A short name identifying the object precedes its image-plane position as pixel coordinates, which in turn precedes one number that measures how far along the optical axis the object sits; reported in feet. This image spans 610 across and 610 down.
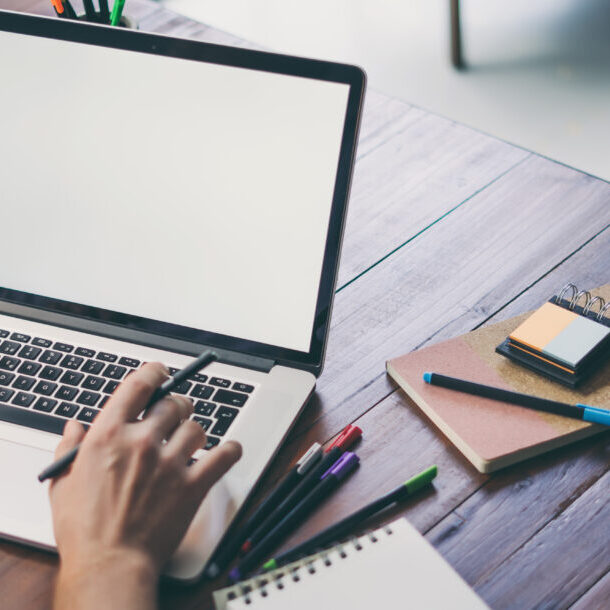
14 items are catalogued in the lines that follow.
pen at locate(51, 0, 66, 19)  3.52
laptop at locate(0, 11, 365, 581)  2.40
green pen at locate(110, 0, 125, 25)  3.39
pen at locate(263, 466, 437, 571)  2.16
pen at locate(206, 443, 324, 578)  2.17
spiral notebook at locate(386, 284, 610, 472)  2.40
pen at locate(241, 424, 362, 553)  2.23
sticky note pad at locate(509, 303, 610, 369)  2.56
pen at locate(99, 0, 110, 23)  3.52
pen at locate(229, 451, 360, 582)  2.15
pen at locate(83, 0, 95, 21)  3.58
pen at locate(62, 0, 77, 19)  3.55
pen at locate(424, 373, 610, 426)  2.43
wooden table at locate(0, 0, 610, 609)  2.17
